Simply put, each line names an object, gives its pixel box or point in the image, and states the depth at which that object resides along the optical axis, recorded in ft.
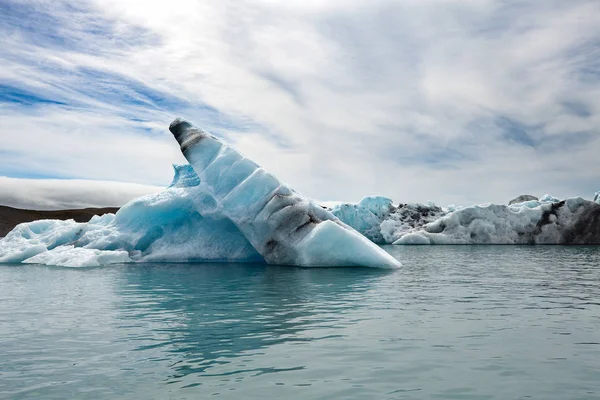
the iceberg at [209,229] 58.23
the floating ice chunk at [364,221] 165.64
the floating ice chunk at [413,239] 154.13
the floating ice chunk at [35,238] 79.36
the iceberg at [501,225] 141.08
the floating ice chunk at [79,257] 67.80
